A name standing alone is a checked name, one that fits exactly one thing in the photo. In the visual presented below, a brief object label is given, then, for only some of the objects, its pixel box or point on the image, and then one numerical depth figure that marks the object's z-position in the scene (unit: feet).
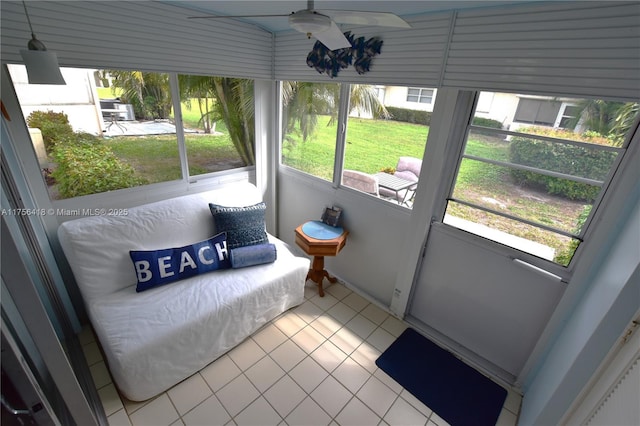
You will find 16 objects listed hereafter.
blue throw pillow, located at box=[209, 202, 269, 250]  7.98
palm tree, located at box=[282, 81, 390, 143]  7.82
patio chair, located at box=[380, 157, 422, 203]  7.33
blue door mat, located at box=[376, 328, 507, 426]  6.09
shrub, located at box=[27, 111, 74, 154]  6.11
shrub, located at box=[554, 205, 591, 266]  5.35
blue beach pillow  6.57
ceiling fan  3.48
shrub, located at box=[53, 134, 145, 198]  6.71
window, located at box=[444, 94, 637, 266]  5.01
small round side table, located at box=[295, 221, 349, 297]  8.23
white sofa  5.56
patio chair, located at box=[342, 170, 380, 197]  8.27
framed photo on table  8.93
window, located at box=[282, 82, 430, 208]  7.34
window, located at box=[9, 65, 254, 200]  6.33
